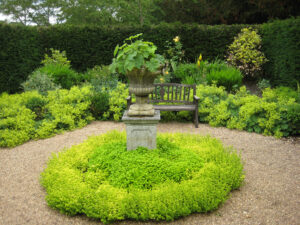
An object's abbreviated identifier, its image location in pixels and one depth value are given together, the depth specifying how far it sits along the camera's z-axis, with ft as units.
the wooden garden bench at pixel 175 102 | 21.34
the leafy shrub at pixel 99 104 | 22.72
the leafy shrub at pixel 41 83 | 26.78
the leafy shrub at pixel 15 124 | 18.07
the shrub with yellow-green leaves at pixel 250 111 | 18.85
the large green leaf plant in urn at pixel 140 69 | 12.00
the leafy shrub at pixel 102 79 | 28.04
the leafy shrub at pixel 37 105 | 21.61
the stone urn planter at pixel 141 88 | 12.69
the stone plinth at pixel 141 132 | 13.24
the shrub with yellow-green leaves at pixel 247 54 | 34.32
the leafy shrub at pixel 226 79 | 26.81
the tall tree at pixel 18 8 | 72.23
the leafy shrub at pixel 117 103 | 22.42
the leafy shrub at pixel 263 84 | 32.45
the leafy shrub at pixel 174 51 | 35.94
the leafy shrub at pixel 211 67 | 29.73
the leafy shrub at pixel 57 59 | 35.70
